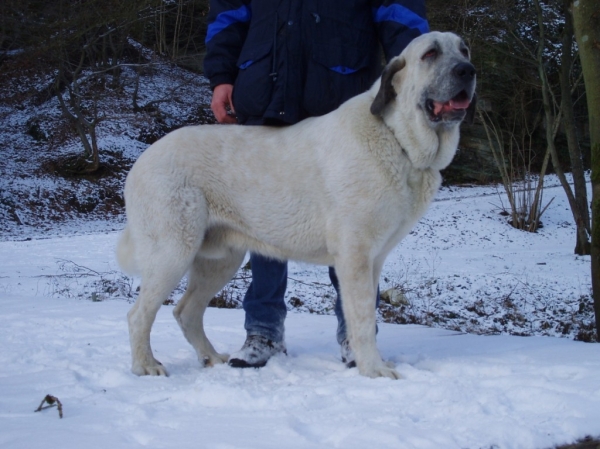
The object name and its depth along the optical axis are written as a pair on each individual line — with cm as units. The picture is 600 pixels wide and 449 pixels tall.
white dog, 298
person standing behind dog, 338
